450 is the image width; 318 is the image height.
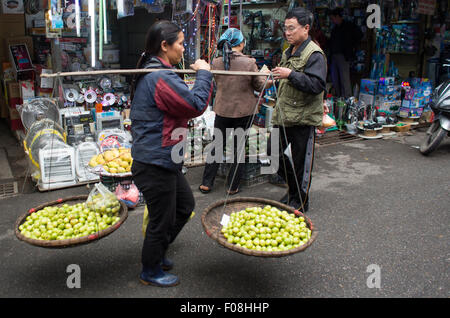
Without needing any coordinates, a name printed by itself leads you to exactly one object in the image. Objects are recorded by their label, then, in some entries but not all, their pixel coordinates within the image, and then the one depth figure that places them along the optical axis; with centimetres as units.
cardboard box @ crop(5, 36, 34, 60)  660
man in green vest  340
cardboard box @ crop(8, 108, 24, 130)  624
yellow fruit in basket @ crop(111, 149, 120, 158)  427
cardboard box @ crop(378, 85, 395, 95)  716
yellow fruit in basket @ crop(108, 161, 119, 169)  410
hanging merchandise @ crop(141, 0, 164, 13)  502
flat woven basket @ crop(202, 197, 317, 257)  234
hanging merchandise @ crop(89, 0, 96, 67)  386
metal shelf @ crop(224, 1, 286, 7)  904
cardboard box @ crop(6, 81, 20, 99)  629
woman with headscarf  416
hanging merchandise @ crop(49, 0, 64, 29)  450
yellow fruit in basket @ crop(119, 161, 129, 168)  415
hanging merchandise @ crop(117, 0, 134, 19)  491
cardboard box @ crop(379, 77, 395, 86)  714
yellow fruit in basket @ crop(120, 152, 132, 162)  423
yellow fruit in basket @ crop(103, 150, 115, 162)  419
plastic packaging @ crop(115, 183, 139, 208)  398
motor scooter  559
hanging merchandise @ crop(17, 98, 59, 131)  539
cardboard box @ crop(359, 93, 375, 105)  722
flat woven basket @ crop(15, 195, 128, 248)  239
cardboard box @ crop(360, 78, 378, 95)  721
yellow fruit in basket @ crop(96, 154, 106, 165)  423
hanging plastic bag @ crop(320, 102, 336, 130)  383
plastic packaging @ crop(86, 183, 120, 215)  295
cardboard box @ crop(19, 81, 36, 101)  589
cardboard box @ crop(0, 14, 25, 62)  679
